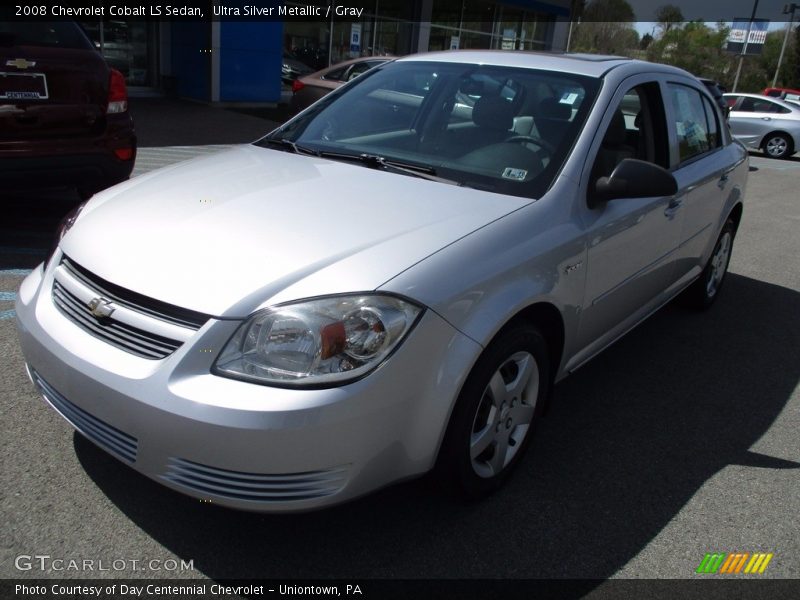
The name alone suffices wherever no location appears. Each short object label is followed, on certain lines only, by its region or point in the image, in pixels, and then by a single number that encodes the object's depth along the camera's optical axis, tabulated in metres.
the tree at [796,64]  49.94
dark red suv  4.88
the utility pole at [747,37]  36.53
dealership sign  38.38
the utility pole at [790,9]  43.47
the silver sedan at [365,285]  2.13
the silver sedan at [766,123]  17.94
